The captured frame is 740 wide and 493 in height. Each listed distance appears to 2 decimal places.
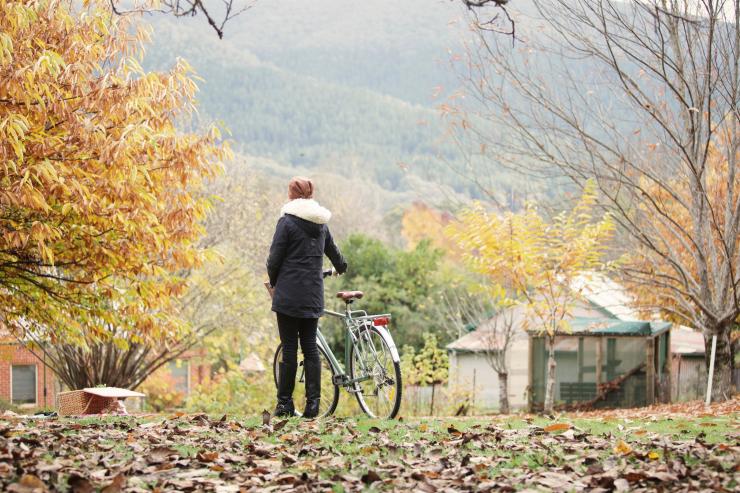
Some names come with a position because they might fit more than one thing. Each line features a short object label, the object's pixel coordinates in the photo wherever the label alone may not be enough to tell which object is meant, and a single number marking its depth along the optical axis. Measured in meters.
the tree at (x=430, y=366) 23.93
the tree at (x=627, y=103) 12.55
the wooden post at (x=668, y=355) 26.04
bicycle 7.94
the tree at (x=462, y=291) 25.67
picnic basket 9.59
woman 7.74
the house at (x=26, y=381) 34.25
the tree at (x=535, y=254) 17.69
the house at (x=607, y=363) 24.56
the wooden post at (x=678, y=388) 24.88
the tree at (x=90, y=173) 9.10
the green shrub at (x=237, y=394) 24.03
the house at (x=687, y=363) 25.25
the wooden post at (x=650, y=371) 24.07
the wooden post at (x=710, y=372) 15.08
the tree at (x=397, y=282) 41.09
